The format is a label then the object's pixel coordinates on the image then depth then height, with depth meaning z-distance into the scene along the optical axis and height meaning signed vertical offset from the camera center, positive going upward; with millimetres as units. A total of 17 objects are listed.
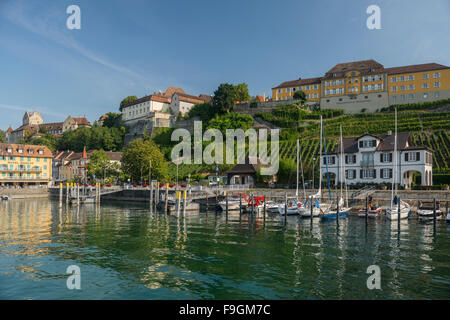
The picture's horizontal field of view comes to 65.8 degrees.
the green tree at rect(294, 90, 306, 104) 107938 +22734
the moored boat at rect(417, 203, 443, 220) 38250 -4906
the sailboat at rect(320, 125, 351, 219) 40625 -5102
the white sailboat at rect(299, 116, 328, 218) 41469 -4879
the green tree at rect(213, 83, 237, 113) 108938 +22231
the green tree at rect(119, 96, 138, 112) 147512 +29260
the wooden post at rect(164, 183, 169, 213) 47562 -4994
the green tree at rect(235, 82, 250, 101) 114475 +25626
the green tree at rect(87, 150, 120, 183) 88562 +97
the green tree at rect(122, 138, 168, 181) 76375 +1419
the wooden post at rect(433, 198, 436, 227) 33994 -4620
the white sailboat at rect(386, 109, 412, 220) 37469 -4676
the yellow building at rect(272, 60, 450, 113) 93750 +23919
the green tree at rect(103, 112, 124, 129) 138750 +19421
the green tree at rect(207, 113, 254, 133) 100638 +13710
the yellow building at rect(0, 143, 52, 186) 92250 +952
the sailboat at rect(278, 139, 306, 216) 43406 -5047
